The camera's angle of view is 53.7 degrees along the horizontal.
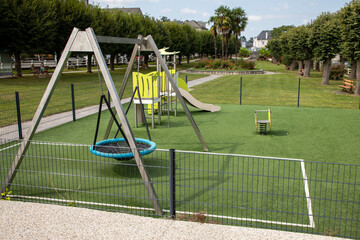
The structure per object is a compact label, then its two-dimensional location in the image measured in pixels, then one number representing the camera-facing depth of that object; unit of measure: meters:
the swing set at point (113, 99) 5.96
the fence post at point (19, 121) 10.88
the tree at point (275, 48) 67.50
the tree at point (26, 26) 29.27
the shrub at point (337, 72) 37.16
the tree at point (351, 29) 21.20
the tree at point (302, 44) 35.88
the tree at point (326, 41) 30.71
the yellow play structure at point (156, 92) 12.48
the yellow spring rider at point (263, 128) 11.62
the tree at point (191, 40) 64.06
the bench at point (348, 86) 24.14
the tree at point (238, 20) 76.56
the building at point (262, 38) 182.07
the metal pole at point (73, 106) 13.97
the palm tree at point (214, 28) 68.69
